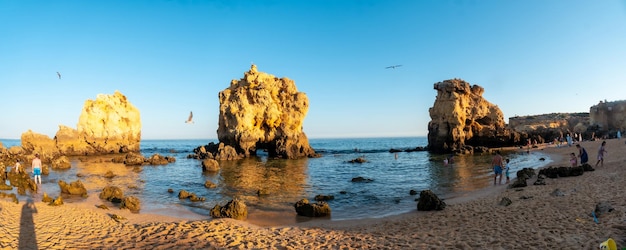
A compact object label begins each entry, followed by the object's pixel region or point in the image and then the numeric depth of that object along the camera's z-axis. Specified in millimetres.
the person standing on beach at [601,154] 19612
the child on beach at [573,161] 20719
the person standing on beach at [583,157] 20391
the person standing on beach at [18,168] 22712
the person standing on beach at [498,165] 19127
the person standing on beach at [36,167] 20984
